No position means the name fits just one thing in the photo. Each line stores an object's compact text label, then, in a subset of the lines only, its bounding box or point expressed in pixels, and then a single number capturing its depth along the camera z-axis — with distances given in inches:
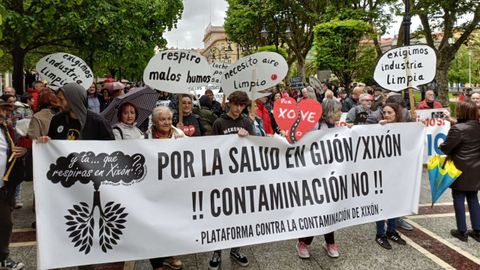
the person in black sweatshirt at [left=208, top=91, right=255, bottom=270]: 180.1
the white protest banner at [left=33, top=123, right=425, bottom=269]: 139.7
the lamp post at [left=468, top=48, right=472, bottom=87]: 2805.1
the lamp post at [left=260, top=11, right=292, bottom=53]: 1229.1
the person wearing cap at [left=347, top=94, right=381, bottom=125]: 281.0
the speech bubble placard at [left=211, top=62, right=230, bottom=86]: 400.5
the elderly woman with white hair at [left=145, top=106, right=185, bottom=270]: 167.5
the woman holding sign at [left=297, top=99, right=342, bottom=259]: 187.9
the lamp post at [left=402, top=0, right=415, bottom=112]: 457.7
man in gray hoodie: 152.7
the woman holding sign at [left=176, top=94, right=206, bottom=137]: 208.8
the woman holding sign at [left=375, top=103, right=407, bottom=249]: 199.2
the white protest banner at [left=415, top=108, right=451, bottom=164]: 268.8
